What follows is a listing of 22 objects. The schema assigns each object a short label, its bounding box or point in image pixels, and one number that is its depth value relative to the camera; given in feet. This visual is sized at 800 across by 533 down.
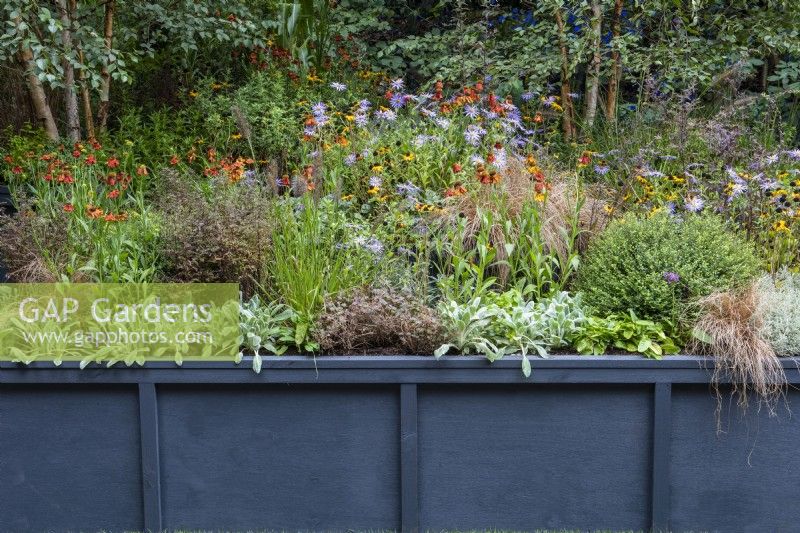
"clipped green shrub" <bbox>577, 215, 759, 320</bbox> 11.05
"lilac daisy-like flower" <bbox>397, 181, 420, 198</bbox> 13.85
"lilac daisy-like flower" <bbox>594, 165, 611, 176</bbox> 15.29
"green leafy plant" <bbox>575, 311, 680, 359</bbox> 10.62
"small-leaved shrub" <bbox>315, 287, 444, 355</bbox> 10.64
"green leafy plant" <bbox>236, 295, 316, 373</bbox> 10.66
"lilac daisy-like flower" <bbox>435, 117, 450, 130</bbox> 15.33
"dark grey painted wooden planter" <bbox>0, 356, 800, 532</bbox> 10.45
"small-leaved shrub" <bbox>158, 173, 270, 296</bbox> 11.89
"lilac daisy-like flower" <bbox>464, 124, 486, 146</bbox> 14.84
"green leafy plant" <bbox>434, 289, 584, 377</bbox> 10.56
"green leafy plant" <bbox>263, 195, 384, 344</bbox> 11.30
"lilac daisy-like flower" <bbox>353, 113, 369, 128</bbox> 15.72
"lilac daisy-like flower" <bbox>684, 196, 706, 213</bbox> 13.01
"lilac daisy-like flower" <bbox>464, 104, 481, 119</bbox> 15.53
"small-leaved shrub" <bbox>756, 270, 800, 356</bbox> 10.41
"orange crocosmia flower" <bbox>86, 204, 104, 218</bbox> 11.91
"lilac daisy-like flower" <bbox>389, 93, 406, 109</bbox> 16.35
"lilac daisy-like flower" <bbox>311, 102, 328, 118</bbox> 15.45
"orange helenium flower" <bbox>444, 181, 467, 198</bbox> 13.21
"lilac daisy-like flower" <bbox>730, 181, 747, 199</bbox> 13.19
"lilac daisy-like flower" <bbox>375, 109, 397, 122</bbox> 15.46
